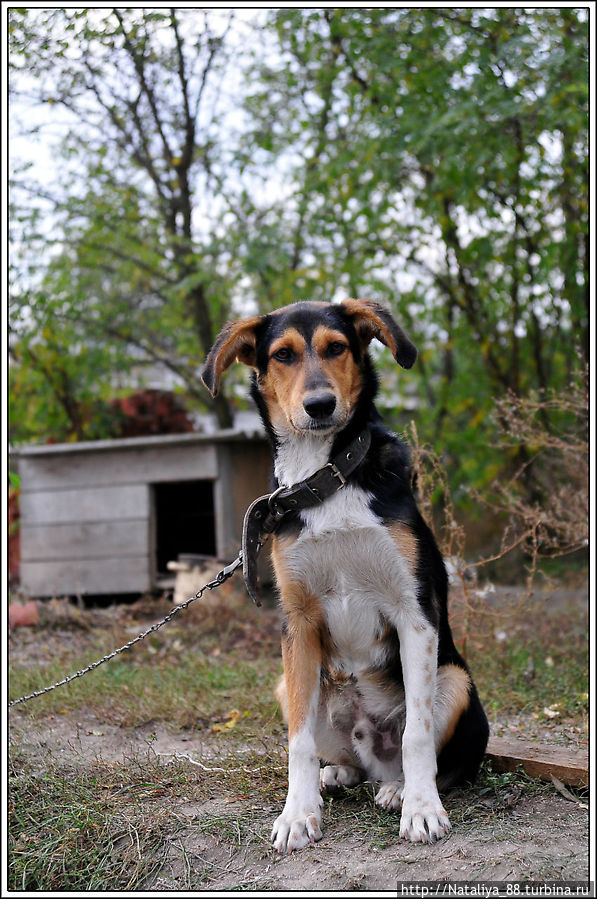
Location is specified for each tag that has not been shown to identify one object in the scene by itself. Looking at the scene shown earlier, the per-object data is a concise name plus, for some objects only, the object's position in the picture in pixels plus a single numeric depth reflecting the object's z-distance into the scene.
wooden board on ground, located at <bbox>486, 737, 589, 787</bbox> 2.86
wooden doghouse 7.49
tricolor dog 2.67
